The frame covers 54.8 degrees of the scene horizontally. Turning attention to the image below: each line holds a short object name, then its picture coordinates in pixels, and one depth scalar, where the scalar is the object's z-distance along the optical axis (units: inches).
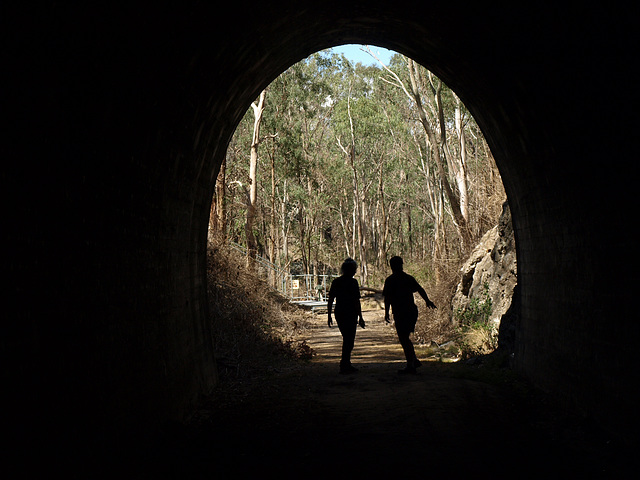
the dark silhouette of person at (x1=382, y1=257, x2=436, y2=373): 374.0
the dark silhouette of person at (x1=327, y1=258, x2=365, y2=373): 389.4
